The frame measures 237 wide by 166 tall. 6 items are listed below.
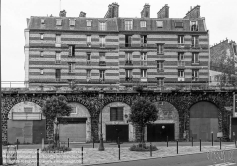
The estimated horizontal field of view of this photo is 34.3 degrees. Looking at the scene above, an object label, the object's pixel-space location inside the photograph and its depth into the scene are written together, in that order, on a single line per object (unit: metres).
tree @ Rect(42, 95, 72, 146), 30.55
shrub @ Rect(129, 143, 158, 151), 29.41
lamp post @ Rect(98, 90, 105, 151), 29.88
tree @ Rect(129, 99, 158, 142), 30.58
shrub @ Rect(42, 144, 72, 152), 28.73
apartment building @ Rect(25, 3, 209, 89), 52.78
